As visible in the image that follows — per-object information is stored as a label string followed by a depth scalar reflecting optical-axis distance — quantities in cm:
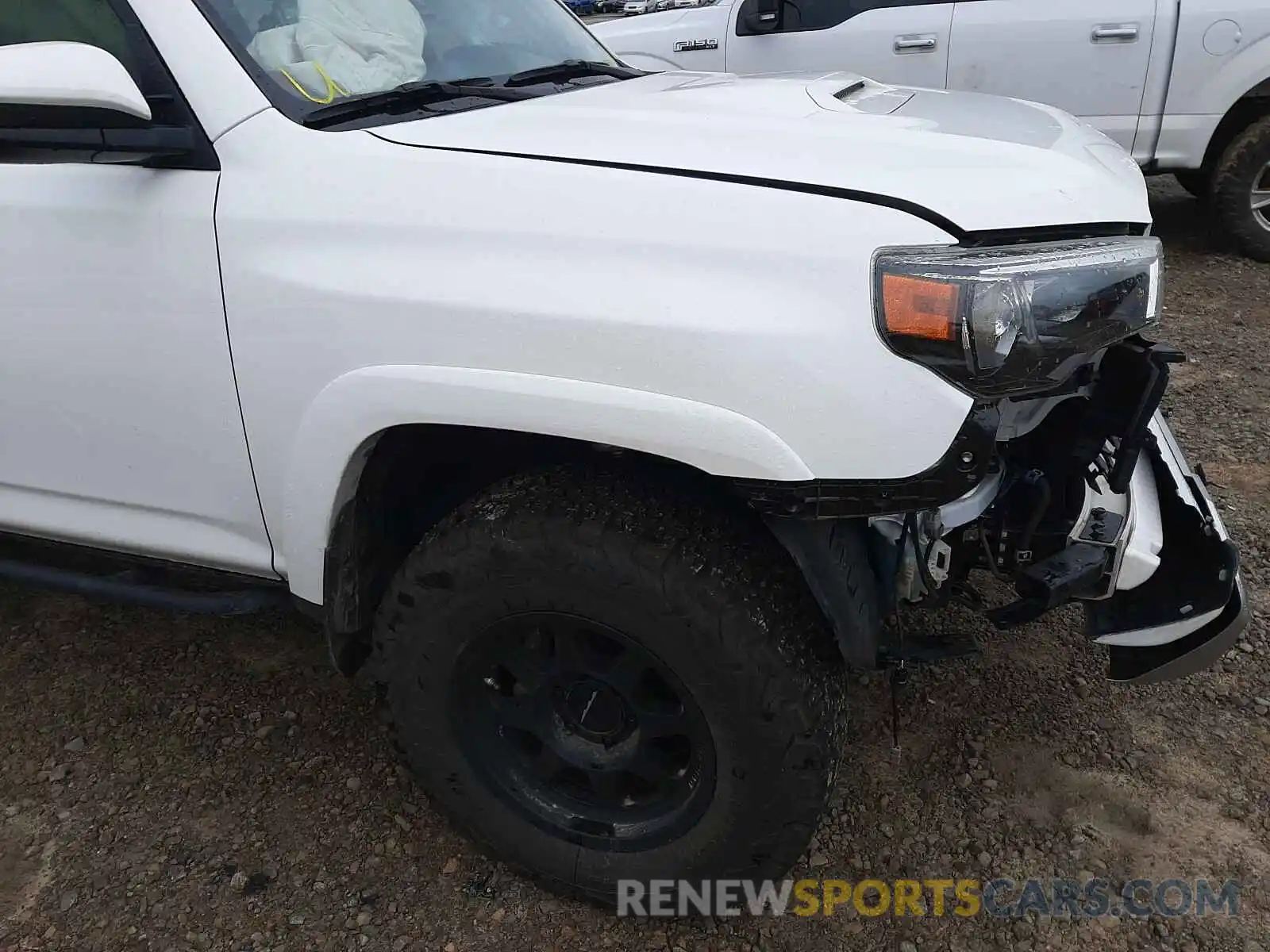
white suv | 153
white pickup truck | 529
